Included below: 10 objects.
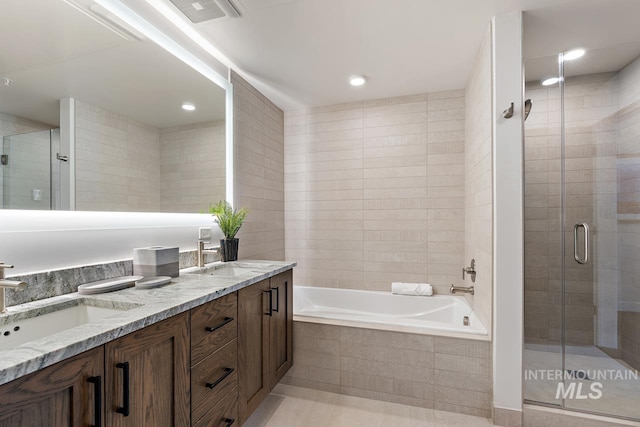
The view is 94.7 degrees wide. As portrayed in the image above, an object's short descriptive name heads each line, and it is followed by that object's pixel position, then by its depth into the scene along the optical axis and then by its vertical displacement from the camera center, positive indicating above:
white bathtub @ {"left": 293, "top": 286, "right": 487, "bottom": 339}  2.11 -0.89
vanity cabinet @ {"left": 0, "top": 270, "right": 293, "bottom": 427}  0.73 -0.55
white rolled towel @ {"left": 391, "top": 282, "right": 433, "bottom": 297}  2.87 -0.74
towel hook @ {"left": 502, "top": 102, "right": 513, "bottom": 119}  1.78 +0.61
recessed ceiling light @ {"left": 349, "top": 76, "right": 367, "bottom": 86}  2.65 +1.23
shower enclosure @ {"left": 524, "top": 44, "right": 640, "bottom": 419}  1.98 -0.04
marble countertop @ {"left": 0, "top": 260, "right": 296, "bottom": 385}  0.69 -0.35
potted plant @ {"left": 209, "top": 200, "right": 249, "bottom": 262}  2.23 -0.11
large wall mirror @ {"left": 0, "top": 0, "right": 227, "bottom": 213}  1.22 +0.51
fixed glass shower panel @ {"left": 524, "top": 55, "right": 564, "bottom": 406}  1.97 -0.07
